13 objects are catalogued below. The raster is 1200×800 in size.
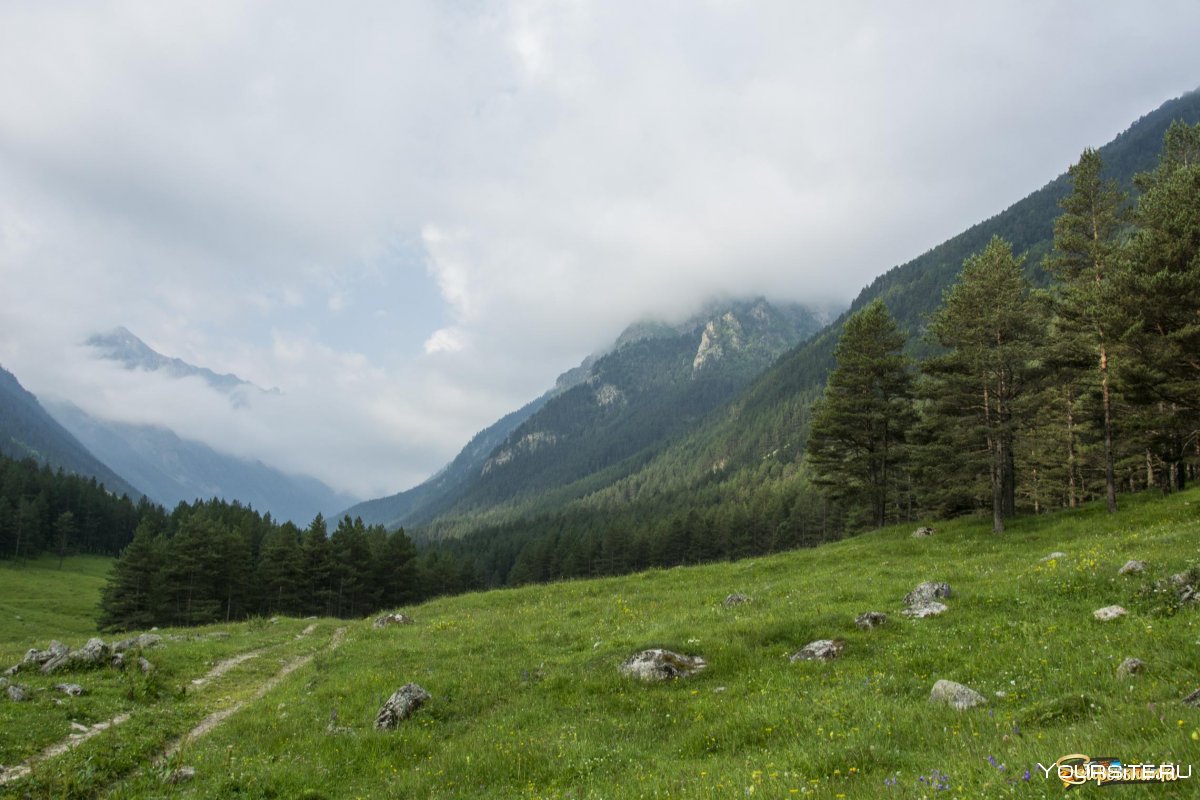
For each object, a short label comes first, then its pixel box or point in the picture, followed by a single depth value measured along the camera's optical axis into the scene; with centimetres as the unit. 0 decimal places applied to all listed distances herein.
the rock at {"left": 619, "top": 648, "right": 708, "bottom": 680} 1512
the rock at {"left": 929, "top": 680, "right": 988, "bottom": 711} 1019
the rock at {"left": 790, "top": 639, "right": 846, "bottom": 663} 1492
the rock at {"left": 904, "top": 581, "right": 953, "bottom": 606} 1831
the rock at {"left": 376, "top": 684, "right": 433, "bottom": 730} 1438
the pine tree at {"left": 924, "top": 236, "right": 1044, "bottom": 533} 3309
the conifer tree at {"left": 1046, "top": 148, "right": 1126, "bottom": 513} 3111
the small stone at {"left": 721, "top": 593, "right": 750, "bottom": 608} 2338
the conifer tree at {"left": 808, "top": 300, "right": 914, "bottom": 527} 4322
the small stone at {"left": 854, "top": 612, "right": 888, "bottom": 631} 1678
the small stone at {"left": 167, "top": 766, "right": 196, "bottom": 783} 1138
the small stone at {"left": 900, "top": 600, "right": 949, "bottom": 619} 1692
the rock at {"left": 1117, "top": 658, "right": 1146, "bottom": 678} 996
